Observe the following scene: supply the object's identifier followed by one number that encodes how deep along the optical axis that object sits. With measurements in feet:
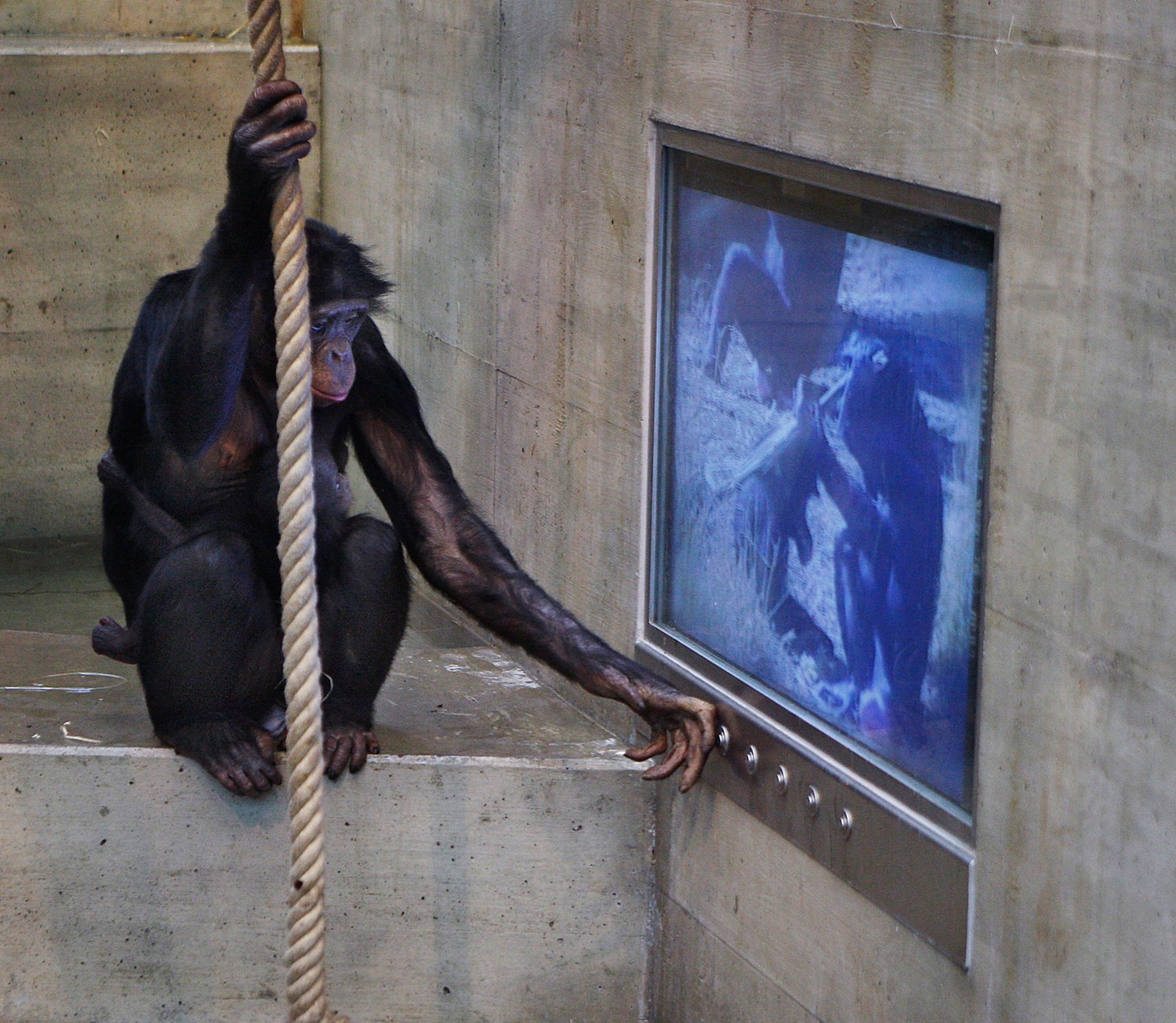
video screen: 19.33
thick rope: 15.80
